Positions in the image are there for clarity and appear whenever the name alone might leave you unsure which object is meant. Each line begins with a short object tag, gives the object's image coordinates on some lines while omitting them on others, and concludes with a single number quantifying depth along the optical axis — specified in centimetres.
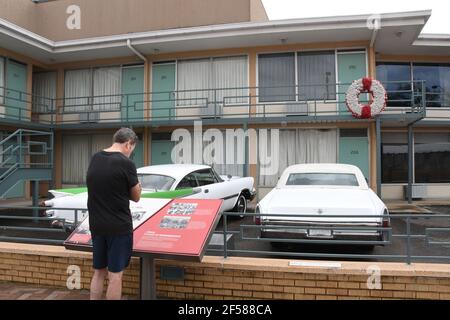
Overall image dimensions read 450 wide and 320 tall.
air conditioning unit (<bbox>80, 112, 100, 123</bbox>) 1419
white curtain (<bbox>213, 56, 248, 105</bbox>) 1313
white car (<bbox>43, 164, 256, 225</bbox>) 621
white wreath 1111
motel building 1223
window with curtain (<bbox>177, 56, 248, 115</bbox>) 1311
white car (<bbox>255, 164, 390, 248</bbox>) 485
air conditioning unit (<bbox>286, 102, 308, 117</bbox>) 1234
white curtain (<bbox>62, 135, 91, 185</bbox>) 1462
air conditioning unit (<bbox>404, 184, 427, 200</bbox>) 1340
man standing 340
